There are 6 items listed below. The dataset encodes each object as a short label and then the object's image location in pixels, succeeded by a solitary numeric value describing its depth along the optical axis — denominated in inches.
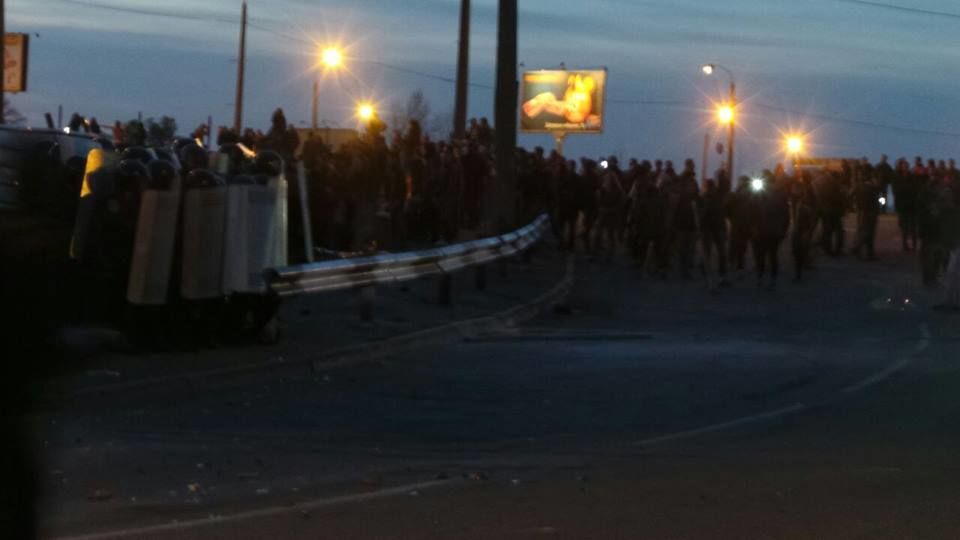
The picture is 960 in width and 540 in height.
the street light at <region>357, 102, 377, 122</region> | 2453.2
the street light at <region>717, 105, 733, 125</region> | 2779.5
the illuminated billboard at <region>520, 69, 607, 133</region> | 2871.6
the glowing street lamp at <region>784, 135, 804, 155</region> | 3368.6
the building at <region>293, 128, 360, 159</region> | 1994.3
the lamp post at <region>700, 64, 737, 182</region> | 2608.3
